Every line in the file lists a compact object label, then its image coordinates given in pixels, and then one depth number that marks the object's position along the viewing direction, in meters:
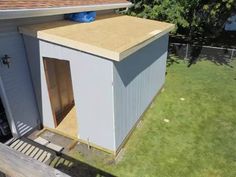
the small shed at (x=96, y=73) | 4.71
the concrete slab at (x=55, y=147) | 5.61
